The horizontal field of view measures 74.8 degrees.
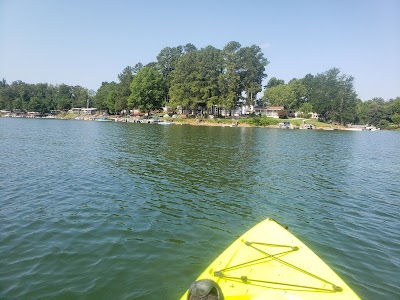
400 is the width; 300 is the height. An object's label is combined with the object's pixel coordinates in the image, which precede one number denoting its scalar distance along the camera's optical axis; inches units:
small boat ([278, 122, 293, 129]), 3982.0
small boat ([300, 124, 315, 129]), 4072.8
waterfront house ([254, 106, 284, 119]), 4874.3
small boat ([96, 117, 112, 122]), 4922.2
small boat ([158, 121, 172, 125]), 3941.9
